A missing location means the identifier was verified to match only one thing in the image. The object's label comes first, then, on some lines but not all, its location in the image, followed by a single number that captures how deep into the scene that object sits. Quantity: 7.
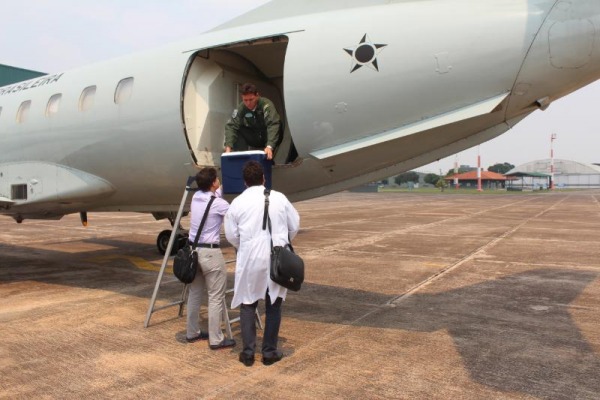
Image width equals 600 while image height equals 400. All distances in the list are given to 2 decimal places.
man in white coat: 4.48
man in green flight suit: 5.88
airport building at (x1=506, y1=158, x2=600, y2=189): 170.00
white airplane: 4.97
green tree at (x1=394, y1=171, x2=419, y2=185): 171.94
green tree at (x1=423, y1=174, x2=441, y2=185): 165.23
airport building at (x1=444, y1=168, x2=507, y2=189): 134.88
